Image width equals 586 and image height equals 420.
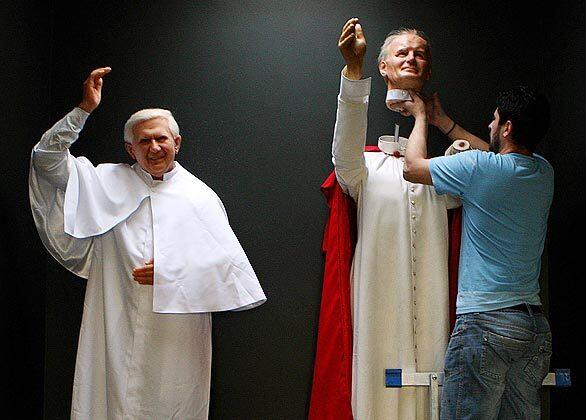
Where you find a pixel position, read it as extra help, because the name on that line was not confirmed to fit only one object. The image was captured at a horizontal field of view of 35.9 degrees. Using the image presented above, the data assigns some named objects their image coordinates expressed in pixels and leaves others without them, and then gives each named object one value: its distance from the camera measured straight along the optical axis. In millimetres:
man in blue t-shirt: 3084
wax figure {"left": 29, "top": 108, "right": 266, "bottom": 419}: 3373
